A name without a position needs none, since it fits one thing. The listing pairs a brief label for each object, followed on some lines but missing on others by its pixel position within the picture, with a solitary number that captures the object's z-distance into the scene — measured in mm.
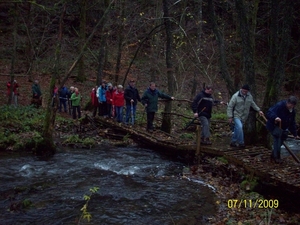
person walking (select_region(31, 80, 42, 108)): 22030
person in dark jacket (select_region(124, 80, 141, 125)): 16406
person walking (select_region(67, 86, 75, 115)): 21995
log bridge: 8859
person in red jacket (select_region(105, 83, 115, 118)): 17688
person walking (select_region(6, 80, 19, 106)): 22491
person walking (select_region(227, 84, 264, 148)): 11102
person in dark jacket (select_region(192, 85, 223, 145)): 12078
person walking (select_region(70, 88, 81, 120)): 19864
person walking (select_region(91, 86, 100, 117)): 19230
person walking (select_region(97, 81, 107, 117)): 18172
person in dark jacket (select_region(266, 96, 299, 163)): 9173
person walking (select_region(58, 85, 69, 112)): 22453
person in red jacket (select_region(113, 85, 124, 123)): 17234
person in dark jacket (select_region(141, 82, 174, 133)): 15180
